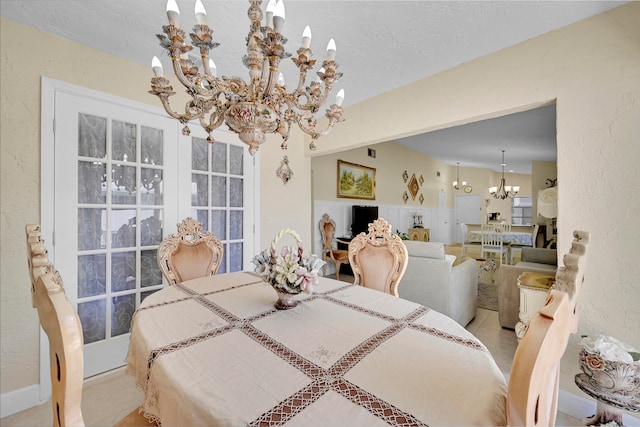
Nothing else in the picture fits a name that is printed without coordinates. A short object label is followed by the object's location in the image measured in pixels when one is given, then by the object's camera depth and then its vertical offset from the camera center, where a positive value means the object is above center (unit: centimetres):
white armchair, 256 -70
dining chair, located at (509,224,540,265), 521 -73
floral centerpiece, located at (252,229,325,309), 126 -28
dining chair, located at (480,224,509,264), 543 -57
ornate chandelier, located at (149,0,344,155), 104 +62
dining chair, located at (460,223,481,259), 635 -84
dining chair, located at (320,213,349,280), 446 -44
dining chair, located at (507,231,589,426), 53 -30
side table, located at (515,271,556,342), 183 -58
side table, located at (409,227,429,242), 653 -50
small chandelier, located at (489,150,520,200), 677 +58
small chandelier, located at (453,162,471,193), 874 +101
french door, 192 +13
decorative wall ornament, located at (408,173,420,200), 712 +77
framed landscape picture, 506 +68
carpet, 348 -120
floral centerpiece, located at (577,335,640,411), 128 -78
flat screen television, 507 -8
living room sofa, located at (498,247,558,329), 267 -85
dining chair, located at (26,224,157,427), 62 -33
